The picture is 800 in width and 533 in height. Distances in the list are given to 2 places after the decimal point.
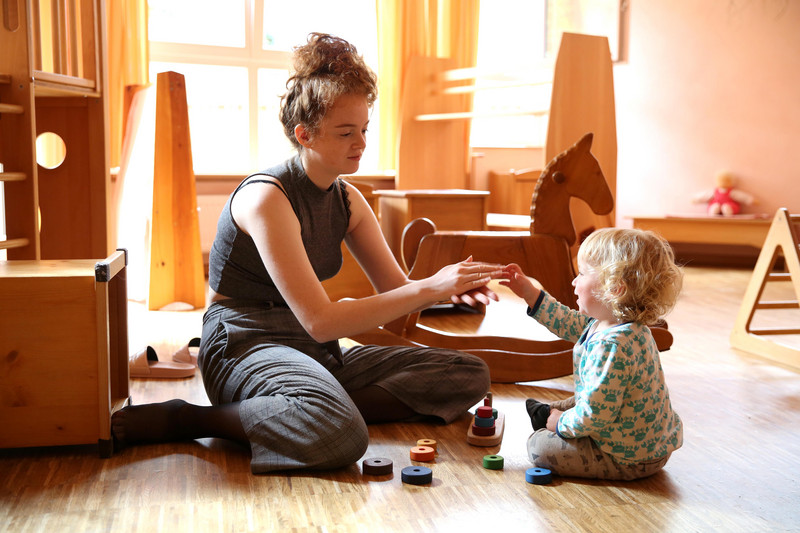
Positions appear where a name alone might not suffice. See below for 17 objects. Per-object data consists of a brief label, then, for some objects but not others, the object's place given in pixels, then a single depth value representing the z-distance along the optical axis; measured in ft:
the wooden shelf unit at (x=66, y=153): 7.36
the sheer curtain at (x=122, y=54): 13.12
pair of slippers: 7.29
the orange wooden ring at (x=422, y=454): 5.19
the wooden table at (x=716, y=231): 15.93
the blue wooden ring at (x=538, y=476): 4.83
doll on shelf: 16.70
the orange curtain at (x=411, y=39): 15.57
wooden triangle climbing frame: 8.38
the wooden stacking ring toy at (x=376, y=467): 4.93
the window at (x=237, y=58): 14.80
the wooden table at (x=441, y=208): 12.08
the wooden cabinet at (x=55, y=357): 4.97
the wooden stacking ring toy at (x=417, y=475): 4.79
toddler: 4.68
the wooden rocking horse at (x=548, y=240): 7.54
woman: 5.00
